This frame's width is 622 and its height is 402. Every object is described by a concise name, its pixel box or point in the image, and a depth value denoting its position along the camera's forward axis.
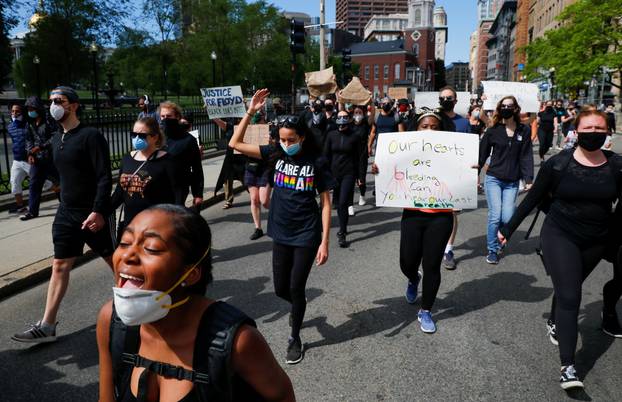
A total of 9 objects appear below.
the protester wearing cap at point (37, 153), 8.44
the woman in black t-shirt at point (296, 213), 3.97
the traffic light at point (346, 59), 25.35
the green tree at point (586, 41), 25.62
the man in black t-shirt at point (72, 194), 4.15
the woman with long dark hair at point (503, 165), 6.36
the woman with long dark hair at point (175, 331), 1.56
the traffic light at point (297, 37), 13.73
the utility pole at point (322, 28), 24.75
